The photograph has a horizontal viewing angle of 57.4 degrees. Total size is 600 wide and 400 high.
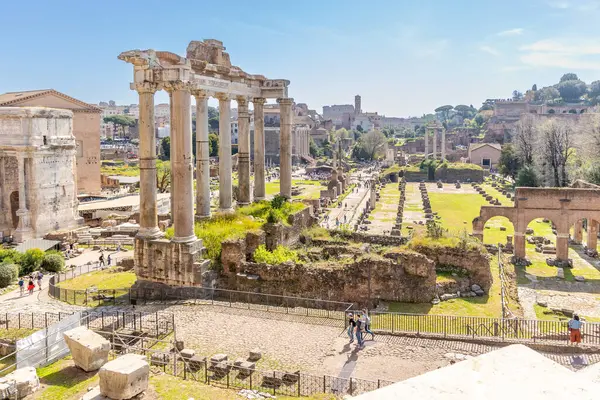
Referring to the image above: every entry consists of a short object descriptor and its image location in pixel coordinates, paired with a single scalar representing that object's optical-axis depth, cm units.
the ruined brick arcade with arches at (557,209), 3078
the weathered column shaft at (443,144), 10566
